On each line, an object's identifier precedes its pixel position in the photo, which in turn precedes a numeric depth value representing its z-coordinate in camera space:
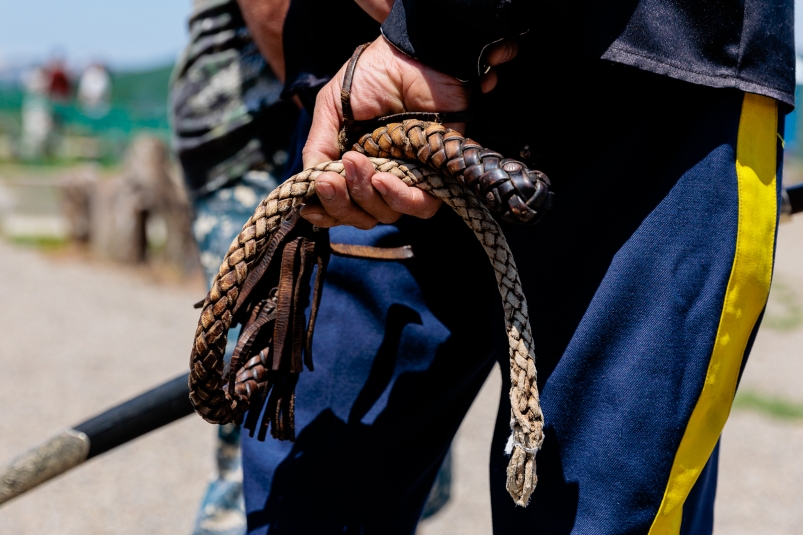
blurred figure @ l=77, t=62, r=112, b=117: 12.17
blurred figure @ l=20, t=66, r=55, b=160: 11.23
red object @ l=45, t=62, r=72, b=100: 12.70
